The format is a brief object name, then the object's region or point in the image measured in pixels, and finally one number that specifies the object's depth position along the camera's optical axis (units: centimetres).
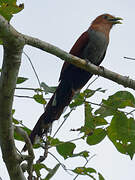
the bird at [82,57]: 883
